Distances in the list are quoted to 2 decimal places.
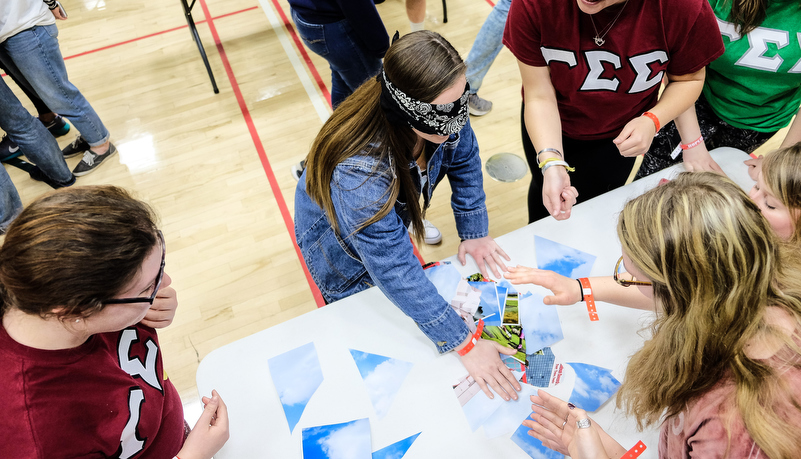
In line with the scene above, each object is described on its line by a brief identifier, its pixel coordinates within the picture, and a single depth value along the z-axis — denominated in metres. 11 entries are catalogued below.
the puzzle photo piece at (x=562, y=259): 1.47
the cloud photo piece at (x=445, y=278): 1.44
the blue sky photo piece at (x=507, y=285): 1.45
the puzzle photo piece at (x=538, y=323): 1.34
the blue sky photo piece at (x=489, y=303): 1.39
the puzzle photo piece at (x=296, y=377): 1.24
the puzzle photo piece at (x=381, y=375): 1.24
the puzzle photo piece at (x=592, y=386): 1.22
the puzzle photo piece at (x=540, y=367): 1.26
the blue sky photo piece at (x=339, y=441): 1.16
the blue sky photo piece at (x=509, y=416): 1.18
